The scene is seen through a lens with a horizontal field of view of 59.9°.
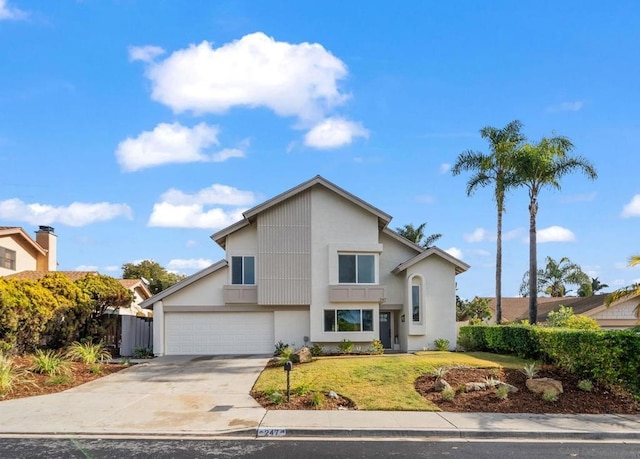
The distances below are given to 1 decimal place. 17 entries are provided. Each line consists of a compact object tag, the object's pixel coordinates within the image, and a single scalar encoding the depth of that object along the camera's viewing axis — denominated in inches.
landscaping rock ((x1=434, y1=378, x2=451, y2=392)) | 563.4
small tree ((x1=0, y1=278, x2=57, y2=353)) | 685.9
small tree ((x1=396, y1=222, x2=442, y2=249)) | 1590.4
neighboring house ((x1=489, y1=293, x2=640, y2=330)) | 1253.1
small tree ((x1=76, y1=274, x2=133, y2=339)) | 927.0
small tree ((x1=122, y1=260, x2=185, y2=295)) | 2281.0
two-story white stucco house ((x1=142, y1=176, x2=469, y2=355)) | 976.9
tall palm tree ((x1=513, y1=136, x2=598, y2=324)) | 1059.9
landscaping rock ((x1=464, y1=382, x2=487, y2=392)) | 565.3
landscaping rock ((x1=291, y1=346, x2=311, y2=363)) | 817.6
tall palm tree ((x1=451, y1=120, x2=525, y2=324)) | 1201.4
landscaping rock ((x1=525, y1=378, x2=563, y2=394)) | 544.4
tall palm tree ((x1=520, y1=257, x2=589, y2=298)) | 2208.4
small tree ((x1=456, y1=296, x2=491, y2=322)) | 1717.8
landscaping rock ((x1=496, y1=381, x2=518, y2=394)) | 555.6
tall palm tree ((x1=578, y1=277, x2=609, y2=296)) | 2285.9
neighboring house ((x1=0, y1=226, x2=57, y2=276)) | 1315.9
